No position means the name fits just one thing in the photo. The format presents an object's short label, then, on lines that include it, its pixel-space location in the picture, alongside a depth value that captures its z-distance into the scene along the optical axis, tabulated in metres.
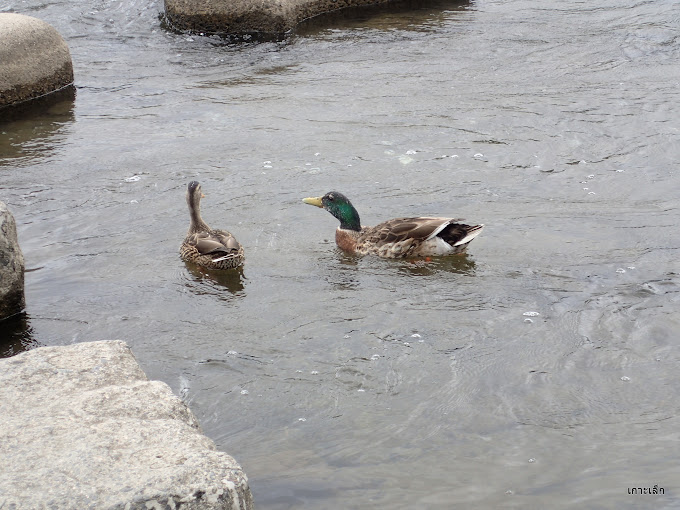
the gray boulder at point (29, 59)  12.17
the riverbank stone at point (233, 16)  14.70
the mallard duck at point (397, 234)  7.78
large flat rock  3.56
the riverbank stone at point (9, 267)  6.49
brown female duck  7.68
